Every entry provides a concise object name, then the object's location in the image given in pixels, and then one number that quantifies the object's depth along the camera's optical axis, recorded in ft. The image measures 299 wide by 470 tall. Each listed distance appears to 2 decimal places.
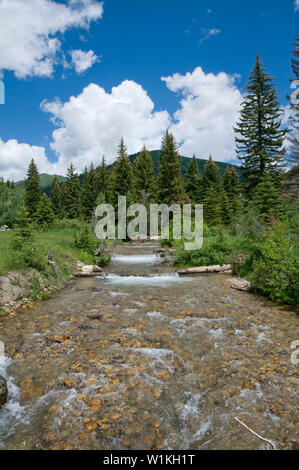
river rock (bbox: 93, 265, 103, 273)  44.84
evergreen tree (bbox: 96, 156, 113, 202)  186.60
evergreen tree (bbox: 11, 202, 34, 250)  33.42
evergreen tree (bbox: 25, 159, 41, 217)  163.86
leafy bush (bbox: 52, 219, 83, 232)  95.61
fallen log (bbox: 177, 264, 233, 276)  43.60
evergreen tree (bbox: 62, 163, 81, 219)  191.21
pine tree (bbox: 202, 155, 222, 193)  180.28
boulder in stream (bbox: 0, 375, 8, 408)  11.86
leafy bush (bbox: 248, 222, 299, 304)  25.43
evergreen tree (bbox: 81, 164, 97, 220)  193.54
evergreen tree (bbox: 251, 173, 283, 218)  70.38
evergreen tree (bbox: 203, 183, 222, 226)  110.38
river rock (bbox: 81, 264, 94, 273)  43.66
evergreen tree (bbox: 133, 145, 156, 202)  164.15
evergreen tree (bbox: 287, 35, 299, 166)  69.05
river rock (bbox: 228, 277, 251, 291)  31.82
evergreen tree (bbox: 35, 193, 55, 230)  108.61
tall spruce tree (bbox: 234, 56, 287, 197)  89.86
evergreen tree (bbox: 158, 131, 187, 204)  130.11
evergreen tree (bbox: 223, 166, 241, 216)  183.52
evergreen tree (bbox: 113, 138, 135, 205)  142.82
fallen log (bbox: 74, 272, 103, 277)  41.79
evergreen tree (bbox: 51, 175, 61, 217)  198.29
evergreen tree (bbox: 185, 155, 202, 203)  181.31
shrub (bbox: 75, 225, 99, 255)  51.31
